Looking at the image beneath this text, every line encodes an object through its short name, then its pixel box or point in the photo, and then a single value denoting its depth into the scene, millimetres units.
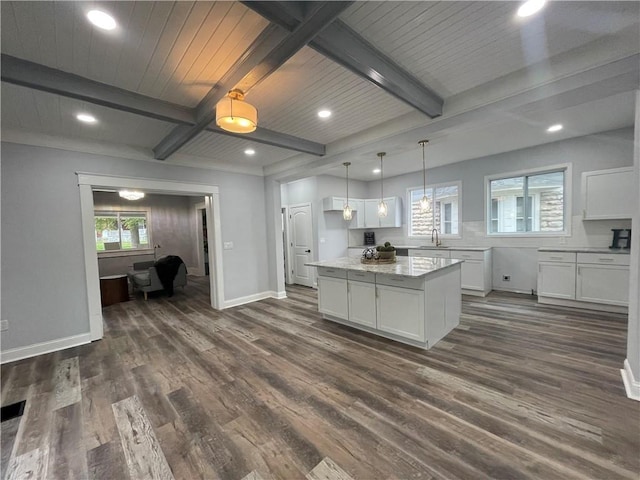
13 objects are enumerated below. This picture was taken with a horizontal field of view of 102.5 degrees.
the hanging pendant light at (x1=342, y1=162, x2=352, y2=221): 4332
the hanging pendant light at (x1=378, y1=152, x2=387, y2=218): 3947
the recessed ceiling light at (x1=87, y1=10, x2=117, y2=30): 1528
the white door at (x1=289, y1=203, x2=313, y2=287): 6375
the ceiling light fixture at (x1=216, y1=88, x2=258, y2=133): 1934
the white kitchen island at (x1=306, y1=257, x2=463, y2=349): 2896
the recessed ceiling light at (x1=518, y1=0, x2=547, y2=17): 1550
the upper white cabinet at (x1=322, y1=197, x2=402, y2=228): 6164
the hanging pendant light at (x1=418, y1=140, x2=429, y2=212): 3621
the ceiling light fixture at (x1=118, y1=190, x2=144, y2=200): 6113
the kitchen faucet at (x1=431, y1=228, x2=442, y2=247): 5874
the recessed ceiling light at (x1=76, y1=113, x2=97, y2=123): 2797
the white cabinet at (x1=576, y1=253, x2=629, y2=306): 3678
